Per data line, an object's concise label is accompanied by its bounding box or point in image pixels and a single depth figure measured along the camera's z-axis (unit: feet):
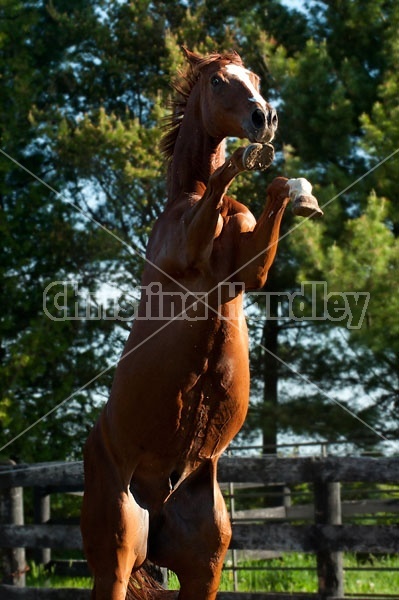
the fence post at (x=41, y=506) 49.42
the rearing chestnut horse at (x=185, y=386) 24.13
